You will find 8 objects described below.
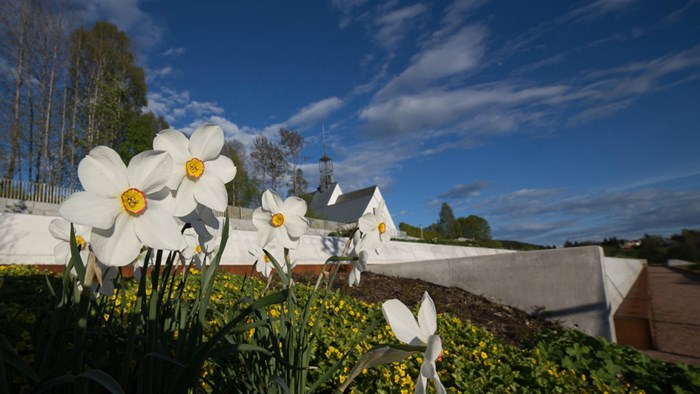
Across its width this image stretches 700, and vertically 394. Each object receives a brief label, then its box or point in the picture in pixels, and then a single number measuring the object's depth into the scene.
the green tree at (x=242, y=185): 25.75
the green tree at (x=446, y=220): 48.56
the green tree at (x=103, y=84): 15.62
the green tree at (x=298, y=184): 28.80
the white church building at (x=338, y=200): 30.02
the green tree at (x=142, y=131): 14.00
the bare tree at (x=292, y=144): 28.45
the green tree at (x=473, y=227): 45.83
